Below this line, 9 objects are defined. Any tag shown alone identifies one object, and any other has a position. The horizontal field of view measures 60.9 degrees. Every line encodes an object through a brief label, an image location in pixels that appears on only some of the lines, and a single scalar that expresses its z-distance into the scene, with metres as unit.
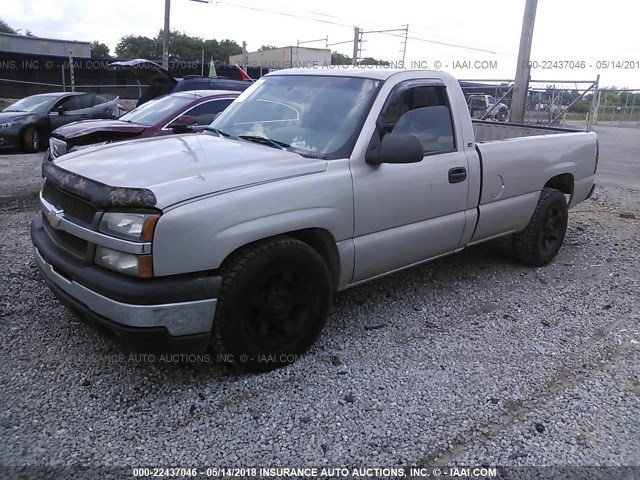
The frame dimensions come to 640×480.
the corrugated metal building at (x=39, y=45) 37.91
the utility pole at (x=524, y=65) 10.48
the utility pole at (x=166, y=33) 23.58
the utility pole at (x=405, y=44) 35.22
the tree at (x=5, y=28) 73.69
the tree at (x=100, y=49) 69.09
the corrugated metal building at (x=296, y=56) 37.49
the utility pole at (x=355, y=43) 26.19
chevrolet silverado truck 2.78
